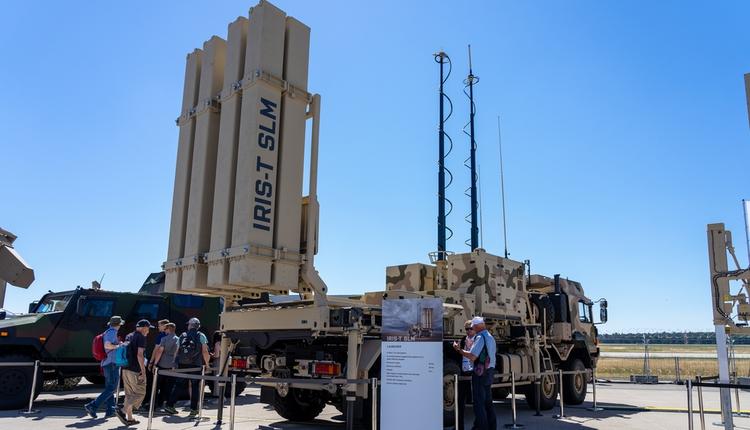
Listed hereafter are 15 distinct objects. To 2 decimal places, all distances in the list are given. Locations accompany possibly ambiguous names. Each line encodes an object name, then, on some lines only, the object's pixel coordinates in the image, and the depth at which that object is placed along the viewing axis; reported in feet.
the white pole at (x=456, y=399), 24.71
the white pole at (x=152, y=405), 26.20
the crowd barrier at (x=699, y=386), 22.62
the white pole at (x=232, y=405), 23.27
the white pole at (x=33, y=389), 32.68
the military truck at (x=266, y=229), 24.66
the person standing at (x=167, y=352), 31.68
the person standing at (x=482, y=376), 25.39
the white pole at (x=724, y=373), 25.25
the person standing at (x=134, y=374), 28.68
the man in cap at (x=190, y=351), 33.60
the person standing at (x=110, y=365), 31.53
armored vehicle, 34.78
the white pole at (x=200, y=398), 29.99
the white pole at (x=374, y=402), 22.13
